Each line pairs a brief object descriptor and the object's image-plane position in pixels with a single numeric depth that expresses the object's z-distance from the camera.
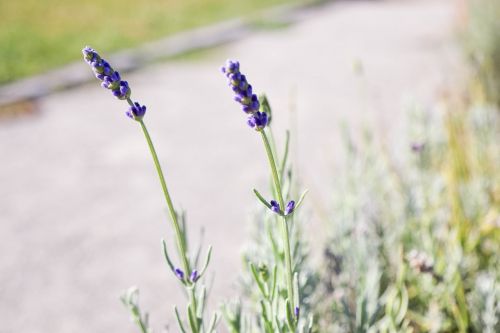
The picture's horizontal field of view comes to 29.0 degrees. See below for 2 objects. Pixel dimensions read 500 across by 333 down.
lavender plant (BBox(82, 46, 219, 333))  0.47
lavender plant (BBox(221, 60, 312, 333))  0.45
